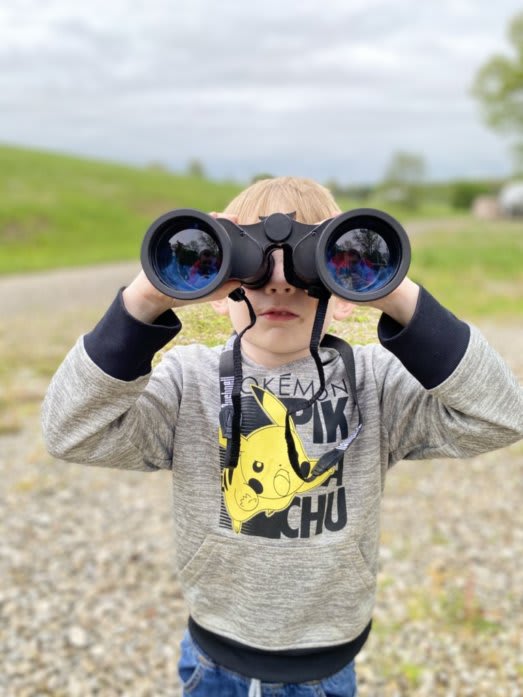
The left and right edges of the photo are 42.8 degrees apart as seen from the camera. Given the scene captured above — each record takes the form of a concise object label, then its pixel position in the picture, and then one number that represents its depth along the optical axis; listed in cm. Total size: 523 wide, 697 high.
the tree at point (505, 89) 2130
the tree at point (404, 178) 4547
